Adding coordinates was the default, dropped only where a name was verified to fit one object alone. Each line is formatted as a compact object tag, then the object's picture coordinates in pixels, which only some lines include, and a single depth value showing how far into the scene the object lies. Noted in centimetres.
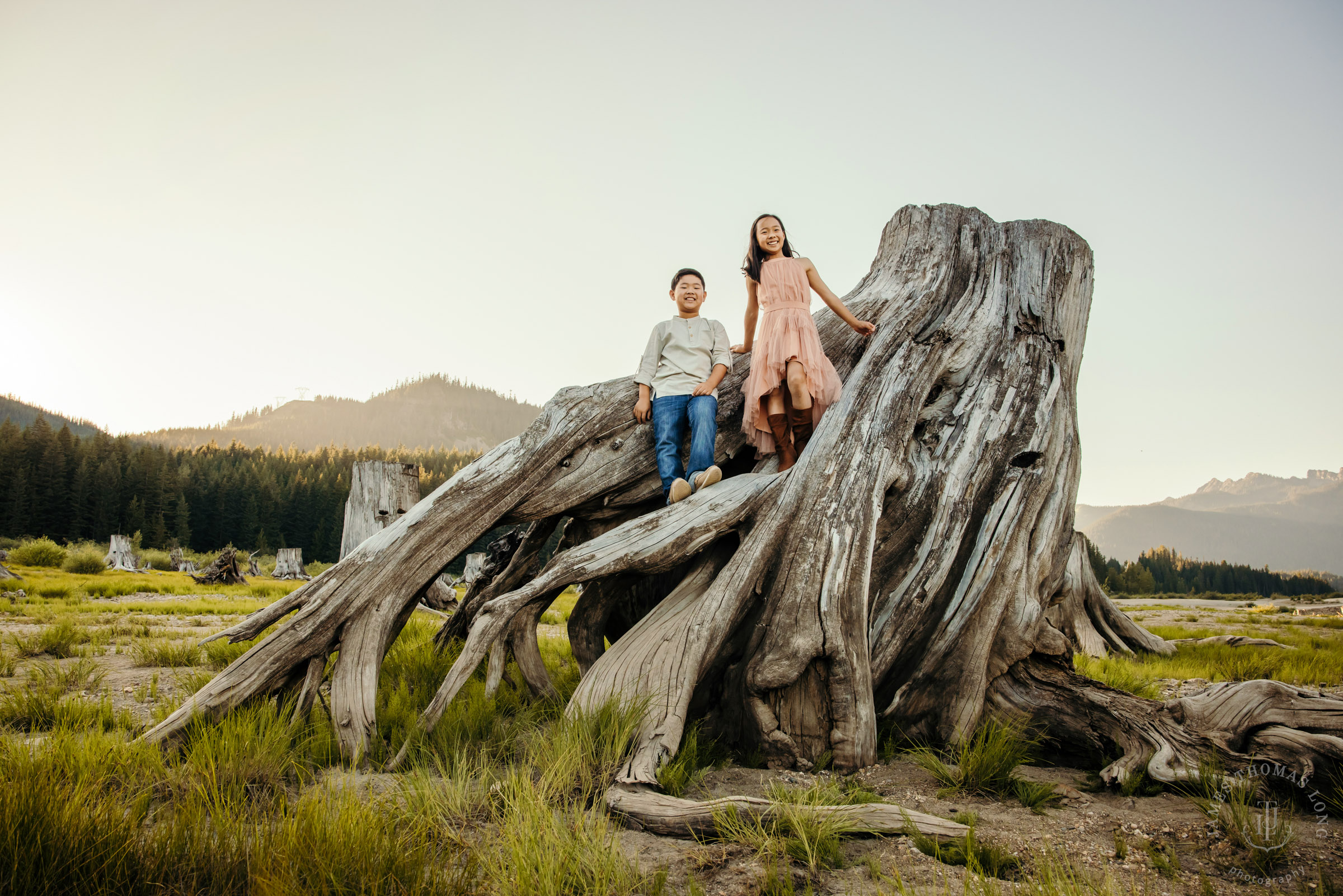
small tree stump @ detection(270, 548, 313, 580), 2577
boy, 491
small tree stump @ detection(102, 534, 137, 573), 2289
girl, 497
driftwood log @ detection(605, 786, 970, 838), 258
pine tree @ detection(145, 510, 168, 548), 5450
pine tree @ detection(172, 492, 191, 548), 5872
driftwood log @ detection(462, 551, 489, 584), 1794
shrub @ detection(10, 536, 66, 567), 2009
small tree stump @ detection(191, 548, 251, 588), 1948
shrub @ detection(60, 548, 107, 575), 1956
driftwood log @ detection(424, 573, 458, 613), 807
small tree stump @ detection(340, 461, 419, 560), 658
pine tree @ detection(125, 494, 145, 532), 5541
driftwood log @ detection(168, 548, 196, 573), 2773
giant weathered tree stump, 367
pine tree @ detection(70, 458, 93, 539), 5247
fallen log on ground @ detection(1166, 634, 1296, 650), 845
